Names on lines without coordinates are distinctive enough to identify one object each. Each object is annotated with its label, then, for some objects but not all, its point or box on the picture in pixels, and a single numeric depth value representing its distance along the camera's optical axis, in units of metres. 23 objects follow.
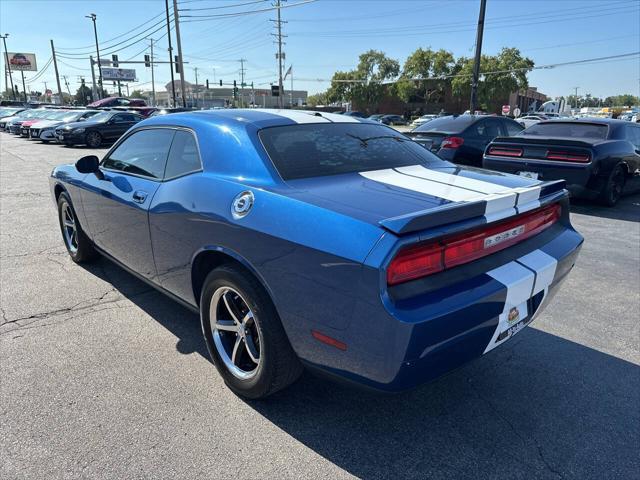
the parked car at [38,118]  21.84
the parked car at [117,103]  38.19
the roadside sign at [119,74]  78.10
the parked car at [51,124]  18.94
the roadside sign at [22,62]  81.44
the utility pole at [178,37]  34.53
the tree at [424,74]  63.02
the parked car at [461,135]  8.70
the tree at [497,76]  56.97
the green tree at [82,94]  89.26
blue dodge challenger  1.83
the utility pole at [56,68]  63.51
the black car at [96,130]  17.53
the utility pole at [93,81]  56.21
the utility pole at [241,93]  90.79
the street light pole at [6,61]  71.25
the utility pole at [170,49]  35.46
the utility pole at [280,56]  46.92
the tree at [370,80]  74.69
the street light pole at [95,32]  52.84
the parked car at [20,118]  23.73
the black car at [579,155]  6.93
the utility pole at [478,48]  16.47
